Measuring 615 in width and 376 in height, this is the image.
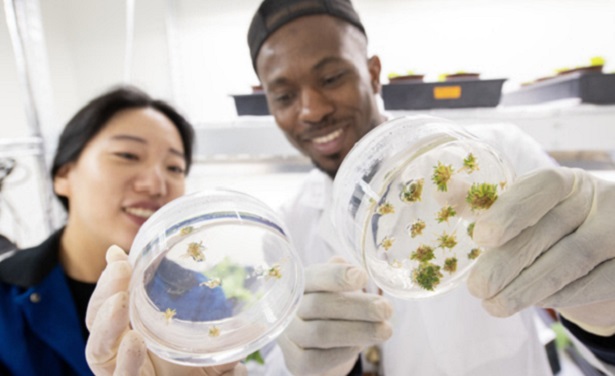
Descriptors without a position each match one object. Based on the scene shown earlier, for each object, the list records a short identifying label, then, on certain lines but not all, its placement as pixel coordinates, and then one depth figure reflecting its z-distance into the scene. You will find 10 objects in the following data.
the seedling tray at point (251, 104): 1.10
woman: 0.78
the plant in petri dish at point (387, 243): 0.50
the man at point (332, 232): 0.63
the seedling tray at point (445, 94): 1.02
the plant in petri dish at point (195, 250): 0.47
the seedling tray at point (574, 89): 0.95
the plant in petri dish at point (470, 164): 0.47
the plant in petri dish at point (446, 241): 0.51
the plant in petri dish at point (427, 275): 0.48
